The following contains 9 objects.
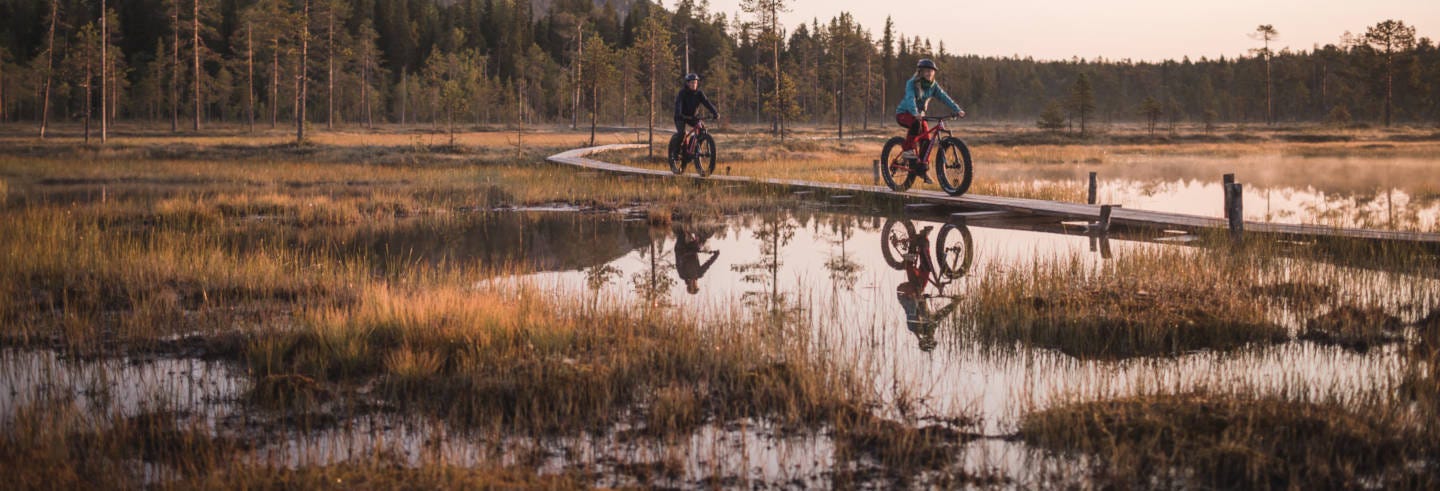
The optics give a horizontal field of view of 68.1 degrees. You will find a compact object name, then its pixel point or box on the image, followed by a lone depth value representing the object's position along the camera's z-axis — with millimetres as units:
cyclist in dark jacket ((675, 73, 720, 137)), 17845
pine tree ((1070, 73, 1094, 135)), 86938
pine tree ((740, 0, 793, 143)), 58159
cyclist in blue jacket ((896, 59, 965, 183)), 13695
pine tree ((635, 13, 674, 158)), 48750
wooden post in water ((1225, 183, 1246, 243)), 11594
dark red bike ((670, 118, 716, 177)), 19891
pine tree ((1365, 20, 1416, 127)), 103738
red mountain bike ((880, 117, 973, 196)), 14727
